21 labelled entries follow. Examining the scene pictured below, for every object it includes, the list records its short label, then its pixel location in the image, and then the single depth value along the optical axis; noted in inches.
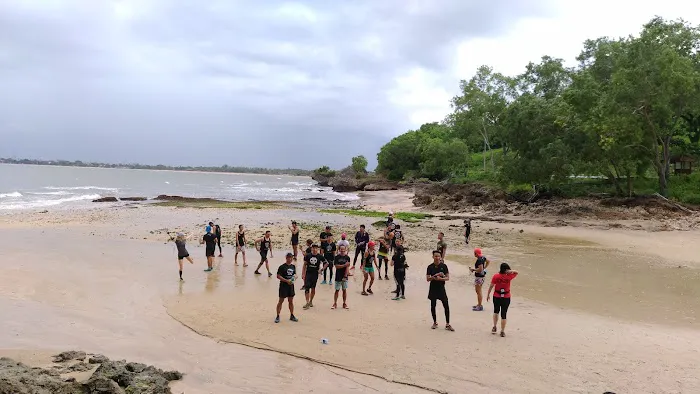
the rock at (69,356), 300.5
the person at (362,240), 607.0
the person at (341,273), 450.0
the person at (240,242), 644.7
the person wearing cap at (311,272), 447.5
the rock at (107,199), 1892.5
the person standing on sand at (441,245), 603.8
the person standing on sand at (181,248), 576.2
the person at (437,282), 390.9
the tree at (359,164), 4200.3
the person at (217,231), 659.7
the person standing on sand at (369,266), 511.8
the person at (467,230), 876.0
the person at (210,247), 607.7
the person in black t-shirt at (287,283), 402.0
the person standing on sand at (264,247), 597.3
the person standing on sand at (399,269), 482.9
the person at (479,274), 452.8
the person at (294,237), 687.6
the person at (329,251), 559.2
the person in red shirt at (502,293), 376.8
